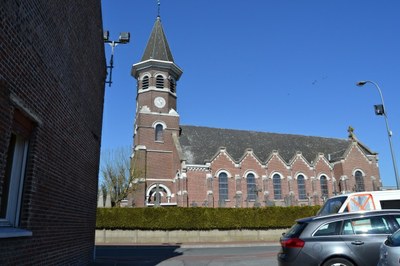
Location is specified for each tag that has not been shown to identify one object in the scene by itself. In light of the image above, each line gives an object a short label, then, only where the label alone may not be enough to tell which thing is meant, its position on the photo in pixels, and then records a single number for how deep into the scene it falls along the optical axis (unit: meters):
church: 33.78
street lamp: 17.91
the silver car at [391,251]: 4.64
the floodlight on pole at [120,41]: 13.86
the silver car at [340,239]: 6.71
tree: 33.25
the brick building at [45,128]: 5.18
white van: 10.30
